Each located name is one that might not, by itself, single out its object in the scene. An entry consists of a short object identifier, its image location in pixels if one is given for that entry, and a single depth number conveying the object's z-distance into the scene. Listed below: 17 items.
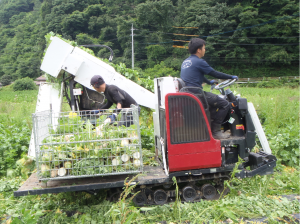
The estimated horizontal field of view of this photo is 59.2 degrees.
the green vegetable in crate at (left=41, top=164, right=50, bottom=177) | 3.50
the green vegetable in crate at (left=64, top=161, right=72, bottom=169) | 3.55
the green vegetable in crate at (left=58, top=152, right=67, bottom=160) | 3.53
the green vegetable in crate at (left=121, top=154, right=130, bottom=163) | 3.67
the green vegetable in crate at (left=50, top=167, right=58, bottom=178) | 3.53
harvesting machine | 3.76
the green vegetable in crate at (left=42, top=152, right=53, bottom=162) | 3.53
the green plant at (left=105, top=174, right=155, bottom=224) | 2.33
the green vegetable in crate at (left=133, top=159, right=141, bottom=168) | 3.72
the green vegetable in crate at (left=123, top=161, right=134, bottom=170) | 3.64
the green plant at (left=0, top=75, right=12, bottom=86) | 53.25
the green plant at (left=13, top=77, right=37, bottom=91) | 44.84
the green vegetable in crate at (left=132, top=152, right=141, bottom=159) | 3.74
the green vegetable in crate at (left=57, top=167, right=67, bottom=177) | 3.52
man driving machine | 4.12
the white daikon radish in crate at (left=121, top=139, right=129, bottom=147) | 3.68
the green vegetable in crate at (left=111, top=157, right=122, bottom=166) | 3.63
